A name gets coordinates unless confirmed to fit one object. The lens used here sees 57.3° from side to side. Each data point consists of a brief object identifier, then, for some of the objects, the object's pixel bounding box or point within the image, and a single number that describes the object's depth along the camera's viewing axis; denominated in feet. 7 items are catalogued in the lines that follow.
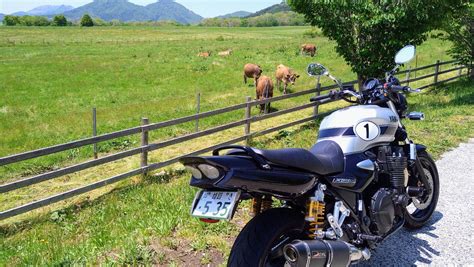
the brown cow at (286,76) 58.80
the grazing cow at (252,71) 64.28
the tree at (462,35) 51.37
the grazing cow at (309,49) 103.45
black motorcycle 8.55
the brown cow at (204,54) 101.45
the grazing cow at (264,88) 49.14
